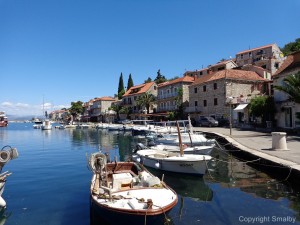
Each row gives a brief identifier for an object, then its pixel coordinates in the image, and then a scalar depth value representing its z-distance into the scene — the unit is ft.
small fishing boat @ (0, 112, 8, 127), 380.37
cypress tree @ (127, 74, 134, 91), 347.77
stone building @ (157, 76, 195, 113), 206.28
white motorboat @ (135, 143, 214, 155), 67.92
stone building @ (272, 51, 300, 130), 108.68
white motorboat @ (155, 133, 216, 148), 83.05
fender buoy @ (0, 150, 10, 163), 42.48
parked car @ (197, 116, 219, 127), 156.14
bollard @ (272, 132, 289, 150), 62.95
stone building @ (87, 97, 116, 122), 353.10
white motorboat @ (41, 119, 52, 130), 278.26
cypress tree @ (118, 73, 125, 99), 364.93
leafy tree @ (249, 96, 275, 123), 120.16
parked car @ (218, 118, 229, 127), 155.53
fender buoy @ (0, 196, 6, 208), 38.18
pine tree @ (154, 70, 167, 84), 329.72
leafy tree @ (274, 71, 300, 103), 88.11
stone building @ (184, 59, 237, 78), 229.27
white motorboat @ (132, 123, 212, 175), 51.88
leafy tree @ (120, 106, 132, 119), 281.74
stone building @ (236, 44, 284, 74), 216.74
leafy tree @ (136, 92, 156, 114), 247.50
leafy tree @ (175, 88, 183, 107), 203.31
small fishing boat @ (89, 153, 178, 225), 26.37
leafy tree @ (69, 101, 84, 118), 397.19
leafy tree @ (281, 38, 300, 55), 279.69
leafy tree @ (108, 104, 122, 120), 299.13
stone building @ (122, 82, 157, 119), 263.70
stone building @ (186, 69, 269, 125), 152.15
